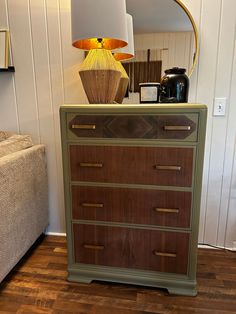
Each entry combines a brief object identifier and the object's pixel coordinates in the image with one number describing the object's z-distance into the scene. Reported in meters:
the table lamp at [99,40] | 1.25
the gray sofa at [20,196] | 1.42
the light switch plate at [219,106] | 1.66
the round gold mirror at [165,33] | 1.61
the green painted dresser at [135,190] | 1.28
